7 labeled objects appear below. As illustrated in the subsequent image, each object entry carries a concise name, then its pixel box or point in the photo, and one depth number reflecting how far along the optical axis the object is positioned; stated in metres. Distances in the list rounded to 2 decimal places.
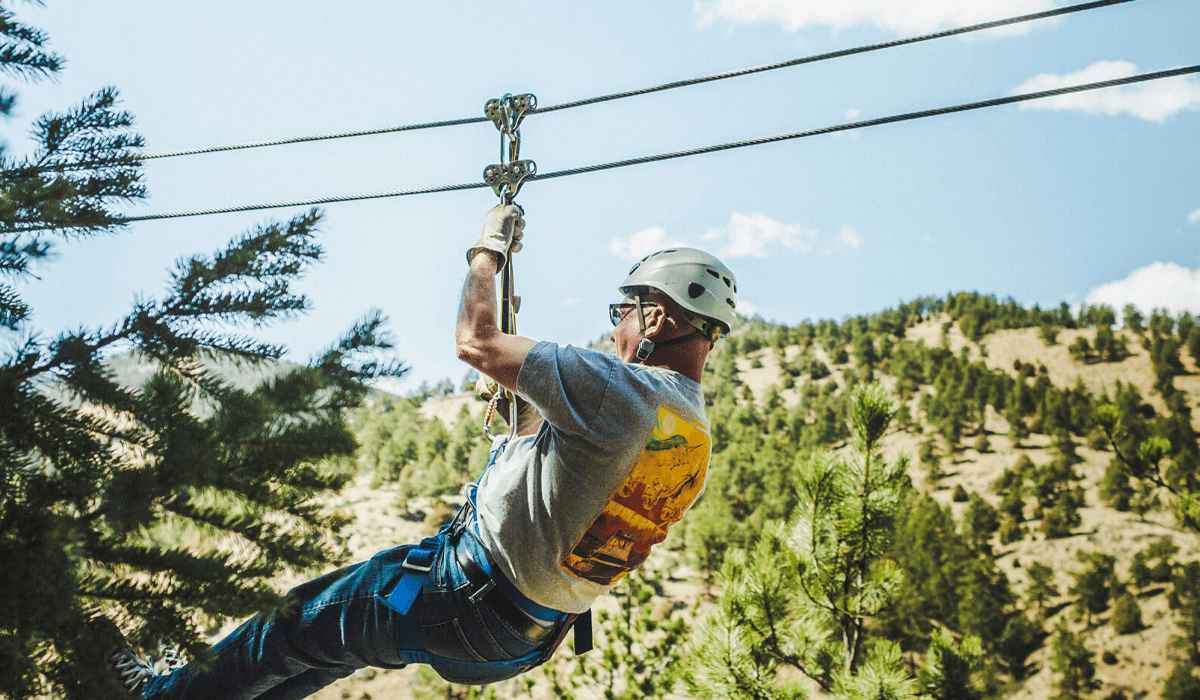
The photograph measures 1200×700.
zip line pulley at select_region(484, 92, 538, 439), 3.32
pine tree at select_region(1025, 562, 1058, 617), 44.81
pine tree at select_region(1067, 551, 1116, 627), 43.30
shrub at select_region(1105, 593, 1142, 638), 41.19
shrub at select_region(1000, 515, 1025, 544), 52.97
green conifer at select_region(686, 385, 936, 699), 7.09
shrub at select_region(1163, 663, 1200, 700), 30.11
